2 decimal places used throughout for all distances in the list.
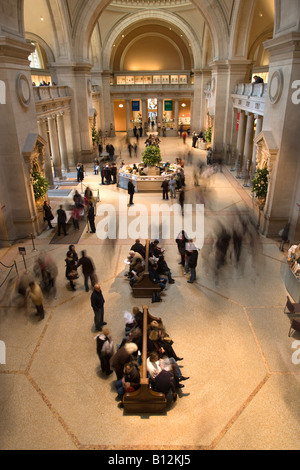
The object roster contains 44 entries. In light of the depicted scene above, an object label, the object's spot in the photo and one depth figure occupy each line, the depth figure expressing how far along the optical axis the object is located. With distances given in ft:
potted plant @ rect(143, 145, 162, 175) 60.44
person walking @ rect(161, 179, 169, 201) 54.34
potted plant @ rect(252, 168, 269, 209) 41.81
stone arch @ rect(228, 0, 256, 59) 64.44
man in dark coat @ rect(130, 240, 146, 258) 31.65
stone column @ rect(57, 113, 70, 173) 70.13
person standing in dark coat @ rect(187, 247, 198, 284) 30.35
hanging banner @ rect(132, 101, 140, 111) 132.57
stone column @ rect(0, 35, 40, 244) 34.83
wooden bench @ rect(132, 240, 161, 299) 29.07
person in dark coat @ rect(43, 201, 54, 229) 42.58
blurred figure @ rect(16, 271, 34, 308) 26.91
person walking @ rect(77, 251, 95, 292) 28.43
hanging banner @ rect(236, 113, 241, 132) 75.57
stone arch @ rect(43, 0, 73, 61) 64.27
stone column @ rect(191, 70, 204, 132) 113.19
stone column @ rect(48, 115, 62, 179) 62.59
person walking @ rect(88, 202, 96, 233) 40.11
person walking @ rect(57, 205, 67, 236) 40.90
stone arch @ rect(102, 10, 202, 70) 110.42
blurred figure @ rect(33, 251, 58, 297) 30.06
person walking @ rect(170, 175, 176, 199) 55.83
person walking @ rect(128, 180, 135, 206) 51.01
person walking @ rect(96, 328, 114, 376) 20.30
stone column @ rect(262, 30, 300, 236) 34.12
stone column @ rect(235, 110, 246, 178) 71.32
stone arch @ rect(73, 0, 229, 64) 68.64
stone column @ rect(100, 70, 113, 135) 114.01
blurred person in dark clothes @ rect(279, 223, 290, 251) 36.78
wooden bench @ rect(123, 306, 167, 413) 18.08
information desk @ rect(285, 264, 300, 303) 27.73
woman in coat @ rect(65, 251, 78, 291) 29.73
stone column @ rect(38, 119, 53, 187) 56.65
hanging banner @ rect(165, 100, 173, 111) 134.92
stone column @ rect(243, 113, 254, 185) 63.10
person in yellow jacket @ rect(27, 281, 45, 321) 25.03
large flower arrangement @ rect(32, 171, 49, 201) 41.98
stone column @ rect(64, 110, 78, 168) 75.18
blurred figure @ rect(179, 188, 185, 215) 49.24
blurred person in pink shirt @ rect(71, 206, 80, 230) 44.21
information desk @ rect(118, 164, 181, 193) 59.47
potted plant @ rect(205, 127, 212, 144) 91.25
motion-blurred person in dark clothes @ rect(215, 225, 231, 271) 34.81
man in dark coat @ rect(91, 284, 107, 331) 23.83
